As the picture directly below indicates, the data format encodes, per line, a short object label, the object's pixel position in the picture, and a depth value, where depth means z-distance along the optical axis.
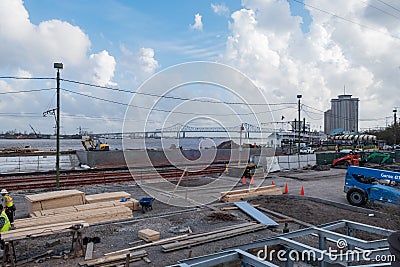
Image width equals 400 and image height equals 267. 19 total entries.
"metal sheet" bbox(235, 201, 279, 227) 13.30
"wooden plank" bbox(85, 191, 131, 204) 15.22
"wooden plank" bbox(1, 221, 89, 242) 9.79
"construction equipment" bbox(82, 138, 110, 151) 43.47
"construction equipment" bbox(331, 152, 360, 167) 35.06
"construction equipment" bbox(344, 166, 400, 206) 15.89
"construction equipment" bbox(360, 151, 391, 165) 38.34
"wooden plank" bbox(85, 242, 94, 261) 9.49
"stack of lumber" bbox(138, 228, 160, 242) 11.01
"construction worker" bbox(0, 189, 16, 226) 12.34
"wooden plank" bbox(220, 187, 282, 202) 17.83
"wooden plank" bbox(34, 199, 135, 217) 13.30
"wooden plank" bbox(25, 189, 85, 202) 13.85
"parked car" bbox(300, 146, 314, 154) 48.97
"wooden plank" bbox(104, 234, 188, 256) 9.64
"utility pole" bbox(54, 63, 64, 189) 18.67
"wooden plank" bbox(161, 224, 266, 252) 10.32
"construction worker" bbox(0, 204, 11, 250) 10.30
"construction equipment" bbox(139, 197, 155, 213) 15.30
